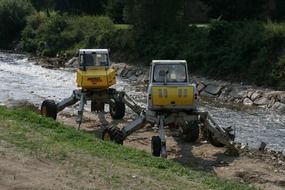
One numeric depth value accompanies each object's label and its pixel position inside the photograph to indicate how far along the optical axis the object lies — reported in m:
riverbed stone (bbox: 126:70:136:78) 39.88
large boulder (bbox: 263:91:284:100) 29.03
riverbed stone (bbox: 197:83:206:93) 33.25
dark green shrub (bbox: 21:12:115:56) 51.72
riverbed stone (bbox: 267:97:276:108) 28.50
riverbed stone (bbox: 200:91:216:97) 32.12
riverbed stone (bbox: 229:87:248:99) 30.81
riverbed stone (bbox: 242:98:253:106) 29.42
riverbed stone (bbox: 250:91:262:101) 30.03
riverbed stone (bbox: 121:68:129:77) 40.59
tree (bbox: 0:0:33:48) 64.44
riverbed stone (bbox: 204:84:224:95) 32.34
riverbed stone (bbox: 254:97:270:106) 29.03
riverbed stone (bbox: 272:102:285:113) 27.47
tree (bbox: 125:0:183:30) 44.88
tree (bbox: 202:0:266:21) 44.91
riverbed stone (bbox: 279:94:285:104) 28.33
